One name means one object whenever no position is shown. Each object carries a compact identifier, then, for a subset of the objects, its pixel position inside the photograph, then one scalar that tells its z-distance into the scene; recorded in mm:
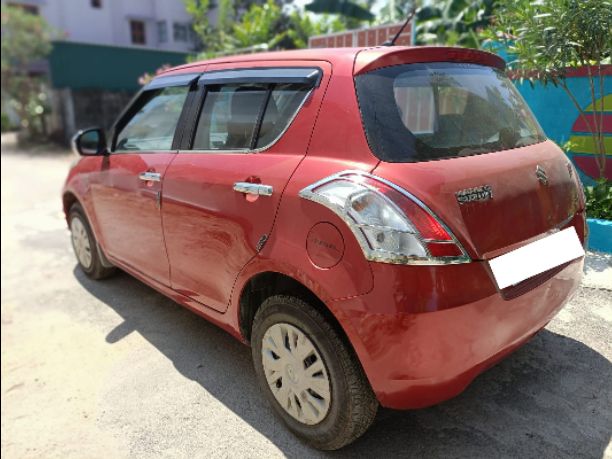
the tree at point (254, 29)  12266
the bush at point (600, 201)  4332
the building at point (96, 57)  17719
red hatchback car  1825
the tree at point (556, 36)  4004
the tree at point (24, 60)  17047
